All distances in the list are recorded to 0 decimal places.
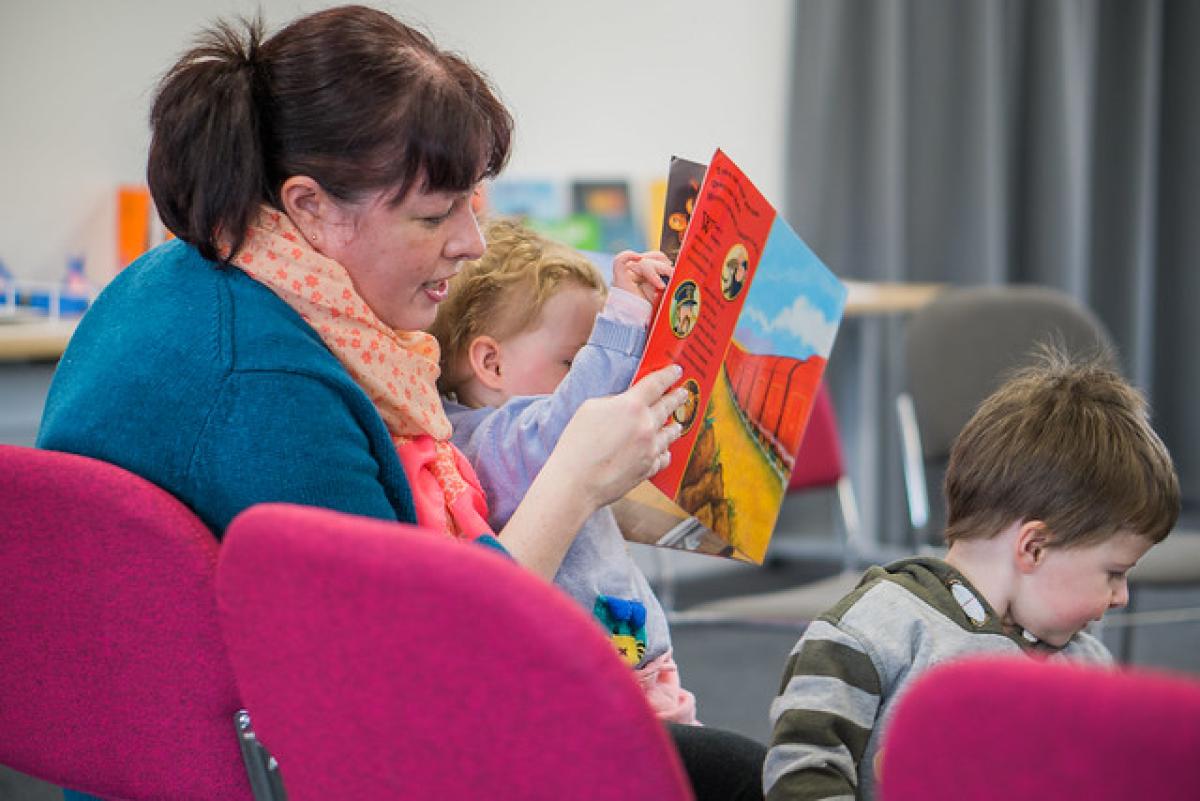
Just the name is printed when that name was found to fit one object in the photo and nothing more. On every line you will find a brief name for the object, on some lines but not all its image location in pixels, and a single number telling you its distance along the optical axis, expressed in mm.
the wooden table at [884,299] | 7512
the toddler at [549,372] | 2758
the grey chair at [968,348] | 5641
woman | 2256
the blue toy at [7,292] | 6078
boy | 2361
